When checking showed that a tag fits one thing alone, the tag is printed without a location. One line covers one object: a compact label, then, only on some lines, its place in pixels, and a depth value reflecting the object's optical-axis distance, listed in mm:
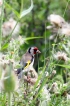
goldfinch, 4414
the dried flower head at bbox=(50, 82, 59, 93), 4137
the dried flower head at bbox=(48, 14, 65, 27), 4941
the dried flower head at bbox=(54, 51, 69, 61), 4830
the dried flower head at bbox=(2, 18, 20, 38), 6177
